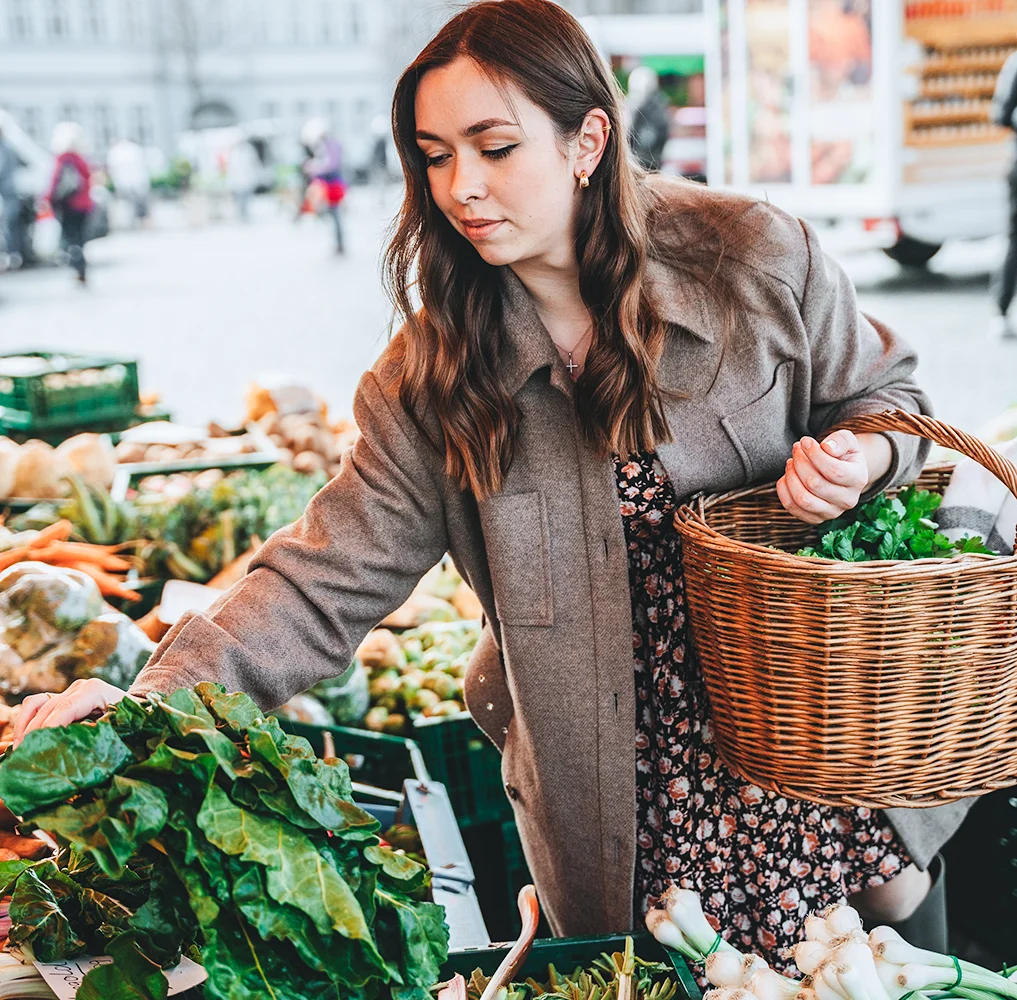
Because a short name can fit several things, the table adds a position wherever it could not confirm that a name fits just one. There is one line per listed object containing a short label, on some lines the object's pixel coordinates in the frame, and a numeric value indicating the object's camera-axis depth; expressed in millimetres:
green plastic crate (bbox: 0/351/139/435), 4391
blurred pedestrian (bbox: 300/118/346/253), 14500
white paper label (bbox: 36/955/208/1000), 1266
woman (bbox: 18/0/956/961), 1748
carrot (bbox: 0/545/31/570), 2941
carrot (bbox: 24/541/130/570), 3031
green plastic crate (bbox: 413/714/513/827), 2623
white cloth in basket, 1764
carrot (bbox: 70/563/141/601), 2996
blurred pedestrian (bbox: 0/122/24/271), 11023
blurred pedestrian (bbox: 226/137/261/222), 21406
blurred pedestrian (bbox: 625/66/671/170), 12023
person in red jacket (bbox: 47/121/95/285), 11852
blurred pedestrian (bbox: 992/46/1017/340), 7246
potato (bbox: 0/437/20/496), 3721
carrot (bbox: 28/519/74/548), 3129
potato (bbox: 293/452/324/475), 4234
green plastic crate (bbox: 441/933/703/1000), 1555
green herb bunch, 1575
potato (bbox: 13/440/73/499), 3717
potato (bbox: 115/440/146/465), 4348
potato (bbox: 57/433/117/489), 3857
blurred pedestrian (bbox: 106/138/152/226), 20156
